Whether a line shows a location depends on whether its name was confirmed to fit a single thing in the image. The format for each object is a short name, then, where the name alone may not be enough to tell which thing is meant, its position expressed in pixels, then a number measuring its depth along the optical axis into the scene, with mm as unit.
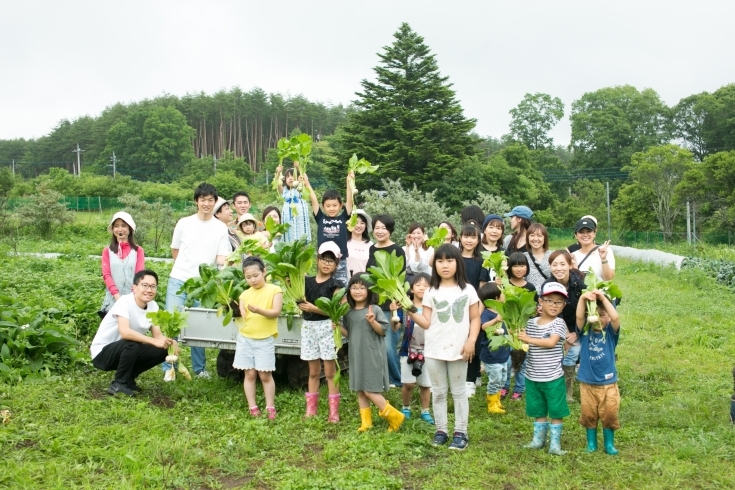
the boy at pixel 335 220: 7020
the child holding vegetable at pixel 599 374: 5297
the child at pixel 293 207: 7363
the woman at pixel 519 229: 7193
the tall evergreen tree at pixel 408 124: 34812
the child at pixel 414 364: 6203
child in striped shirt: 5344
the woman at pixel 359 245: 7164
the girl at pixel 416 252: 7434
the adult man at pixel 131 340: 6602
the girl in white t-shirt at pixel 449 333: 5496
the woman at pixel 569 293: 6191
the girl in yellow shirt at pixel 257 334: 6312
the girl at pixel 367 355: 5863
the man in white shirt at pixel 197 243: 7203
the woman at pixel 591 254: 6641
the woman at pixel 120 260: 7355
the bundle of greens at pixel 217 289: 6432
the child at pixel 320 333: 6203
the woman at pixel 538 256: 6832
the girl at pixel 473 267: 6785
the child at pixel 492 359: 6414
